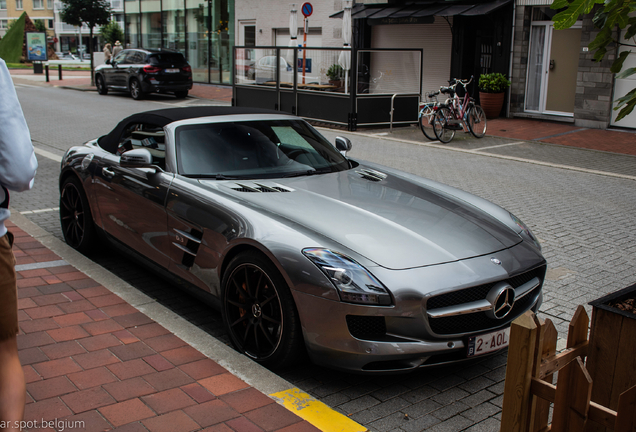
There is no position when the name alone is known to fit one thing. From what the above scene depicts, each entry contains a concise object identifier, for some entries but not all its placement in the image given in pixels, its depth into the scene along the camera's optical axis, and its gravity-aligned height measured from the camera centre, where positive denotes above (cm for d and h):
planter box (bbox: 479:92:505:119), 1727 -53
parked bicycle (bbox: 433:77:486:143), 1377 -77
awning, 1734 +209
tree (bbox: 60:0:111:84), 2895 +288
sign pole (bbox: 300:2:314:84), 2058 +226
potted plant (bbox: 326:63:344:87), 1593 +15
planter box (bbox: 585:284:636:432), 245 -103
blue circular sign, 2058 +226
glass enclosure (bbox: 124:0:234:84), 2947 +229
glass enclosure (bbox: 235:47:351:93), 1594 +30
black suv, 2264 +15
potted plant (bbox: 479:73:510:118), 1714 -23
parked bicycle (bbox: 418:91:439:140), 1402 -74
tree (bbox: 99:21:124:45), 5722 +383
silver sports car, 322 -93
